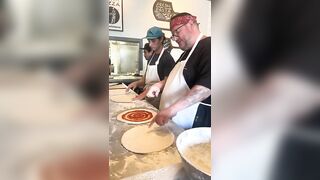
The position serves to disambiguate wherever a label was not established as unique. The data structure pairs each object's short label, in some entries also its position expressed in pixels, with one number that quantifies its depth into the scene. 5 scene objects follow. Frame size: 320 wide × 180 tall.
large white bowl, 0.47
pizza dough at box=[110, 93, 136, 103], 1.09
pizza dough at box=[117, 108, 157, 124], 0.82
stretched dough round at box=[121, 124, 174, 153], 0.60
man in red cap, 0.71
